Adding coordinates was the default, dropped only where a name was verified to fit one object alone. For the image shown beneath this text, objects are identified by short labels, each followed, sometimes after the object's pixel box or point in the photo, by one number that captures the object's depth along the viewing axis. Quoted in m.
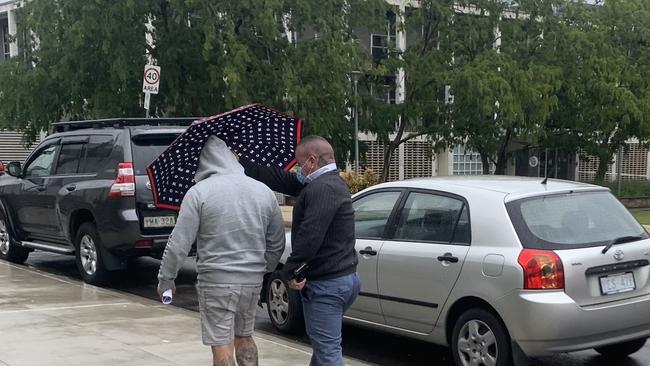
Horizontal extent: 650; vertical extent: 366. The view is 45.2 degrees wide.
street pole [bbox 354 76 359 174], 21.10
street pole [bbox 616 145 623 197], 31.77
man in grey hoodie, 4.25
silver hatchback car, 5.55
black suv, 9.22
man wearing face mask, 4.28
